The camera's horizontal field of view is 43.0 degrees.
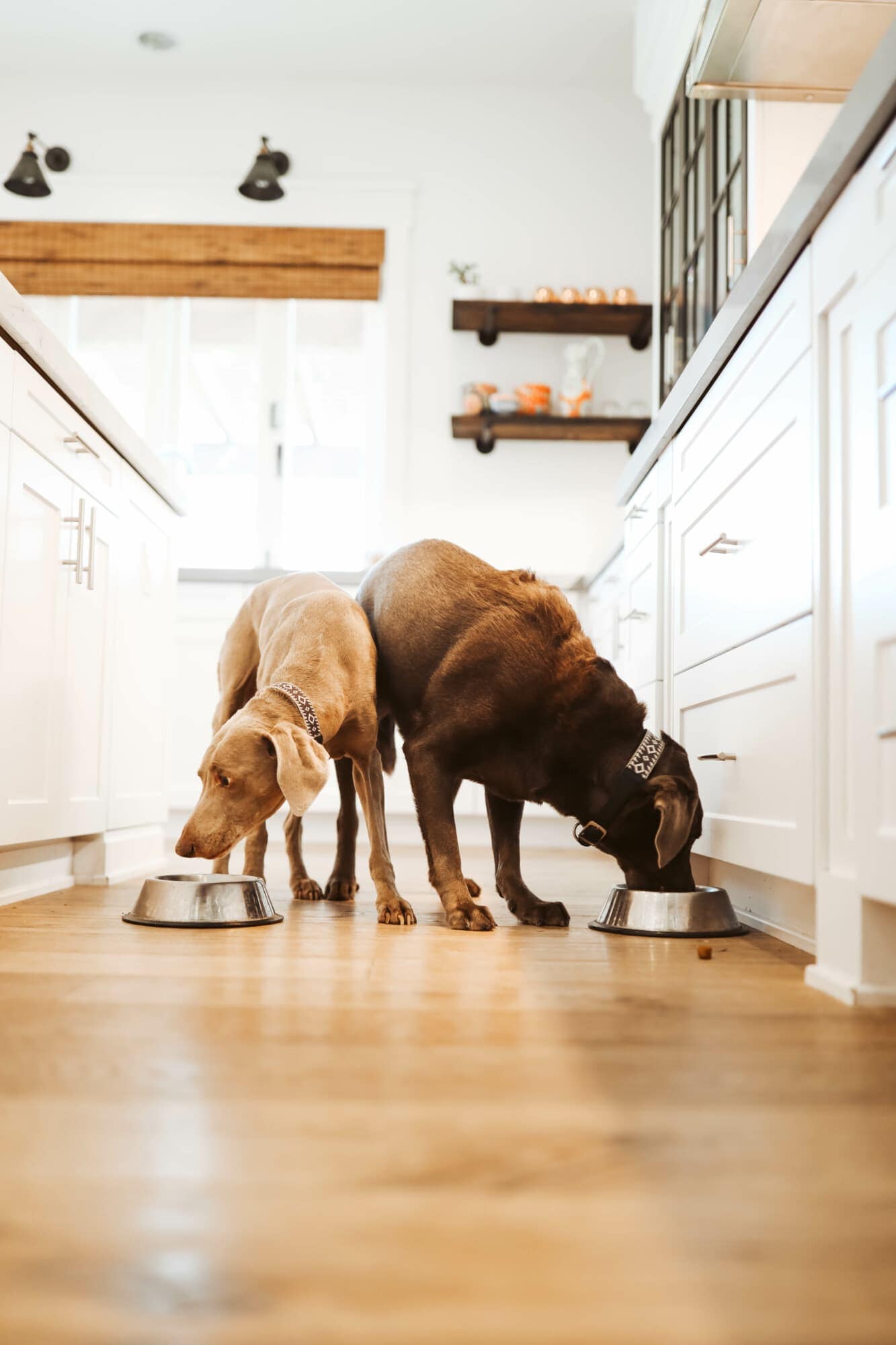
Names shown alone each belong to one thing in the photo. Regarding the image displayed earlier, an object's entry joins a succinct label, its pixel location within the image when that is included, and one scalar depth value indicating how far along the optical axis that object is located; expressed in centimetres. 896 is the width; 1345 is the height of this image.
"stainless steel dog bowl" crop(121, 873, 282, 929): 228
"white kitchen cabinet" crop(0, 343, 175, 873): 243
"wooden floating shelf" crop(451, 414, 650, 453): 588
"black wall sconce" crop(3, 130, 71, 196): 571
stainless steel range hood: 260
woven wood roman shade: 612
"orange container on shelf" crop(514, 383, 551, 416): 594
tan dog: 231
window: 623
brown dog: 241
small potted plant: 598
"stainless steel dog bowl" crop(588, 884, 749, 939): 224
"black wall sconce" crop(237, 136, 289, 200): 577
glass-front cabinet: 387
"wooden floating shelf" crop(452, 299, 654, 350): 587
